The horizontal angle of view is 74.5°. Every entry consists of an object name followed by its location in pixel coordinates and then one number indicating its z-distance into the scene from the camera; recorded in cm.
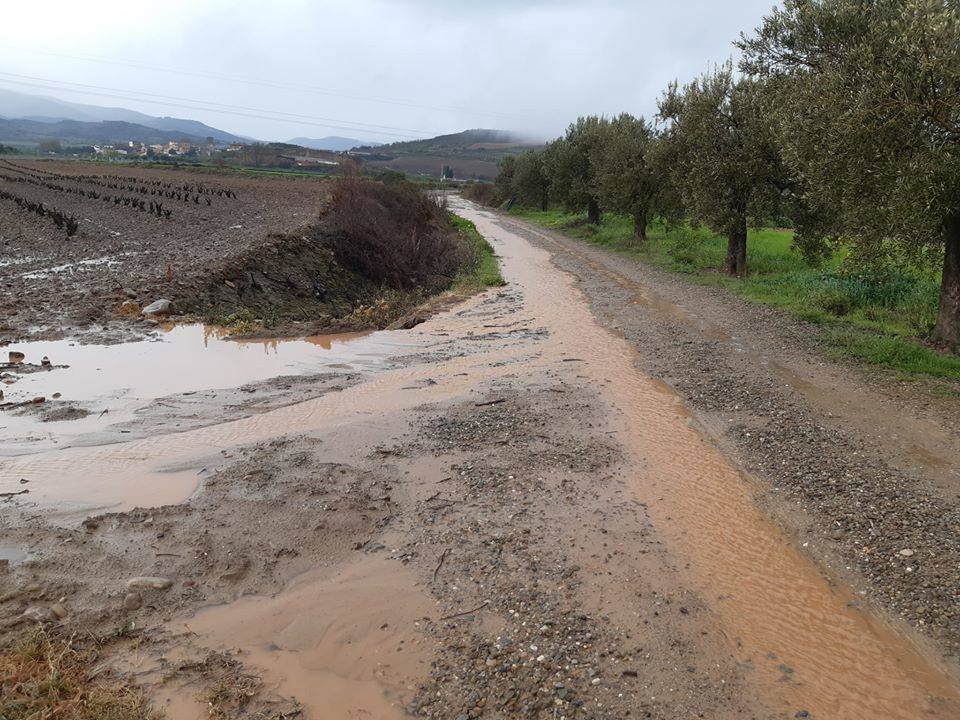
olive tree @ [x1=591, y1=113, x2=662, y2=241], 3378
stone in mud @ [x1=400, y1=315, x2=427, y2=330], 1744
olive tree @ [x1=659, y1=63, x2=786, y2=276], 2148
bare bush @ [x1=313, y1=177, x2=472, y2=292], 2511
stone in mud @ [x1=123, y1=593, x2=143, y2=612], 551
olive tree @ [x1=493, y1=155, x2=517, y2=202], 7962
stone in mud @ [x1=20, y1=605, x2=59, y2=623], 524
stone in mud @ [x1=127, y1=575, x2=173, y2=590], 579
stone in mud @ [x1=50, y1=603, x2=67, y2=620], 534
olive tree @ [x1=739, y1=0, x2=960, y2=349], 1007
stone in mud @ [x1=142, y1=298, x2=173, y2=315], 1571
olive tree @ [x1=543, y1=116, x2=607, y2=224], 4681
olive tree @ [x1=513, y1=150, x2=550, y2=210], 6412
